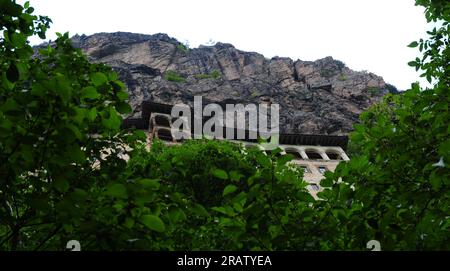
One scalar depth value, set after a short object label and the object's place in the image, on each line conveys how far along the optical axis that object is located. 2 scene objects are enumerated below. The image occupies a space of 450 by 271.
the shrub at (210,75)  95.31
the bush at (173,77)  94.38
